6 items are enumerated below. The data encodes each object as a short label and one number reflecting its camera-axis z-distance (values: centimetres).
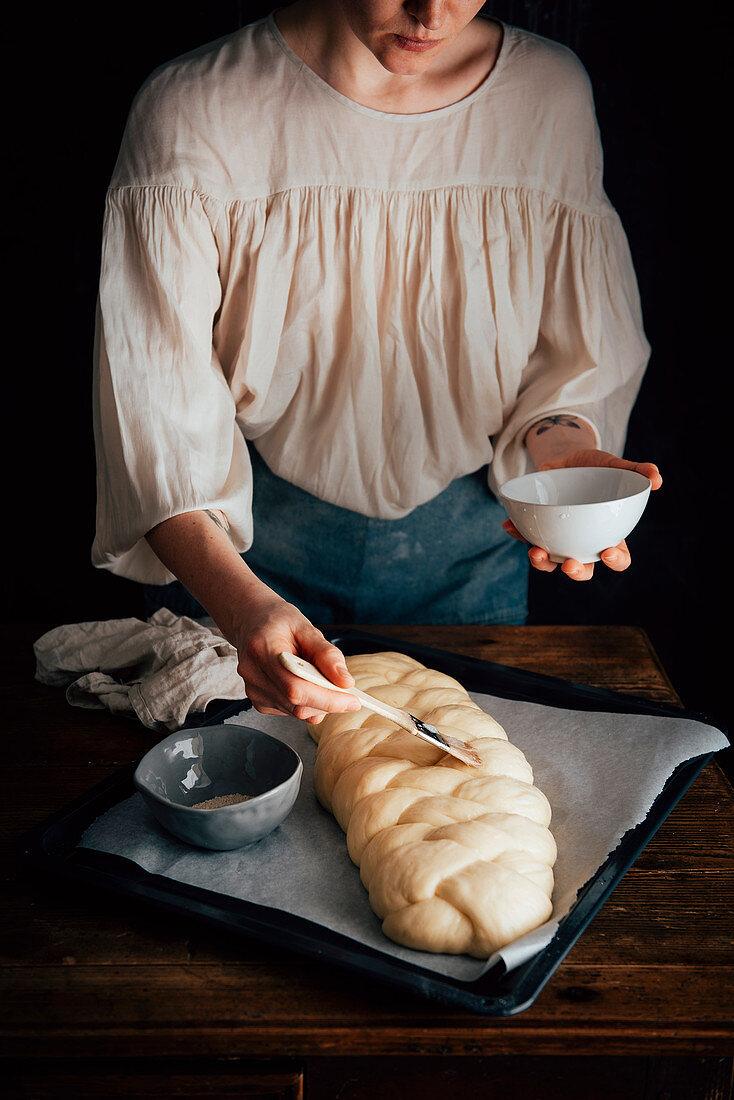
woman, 125
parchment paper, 86
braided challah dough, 80
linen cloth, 120
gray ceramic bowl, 90
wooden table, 73
